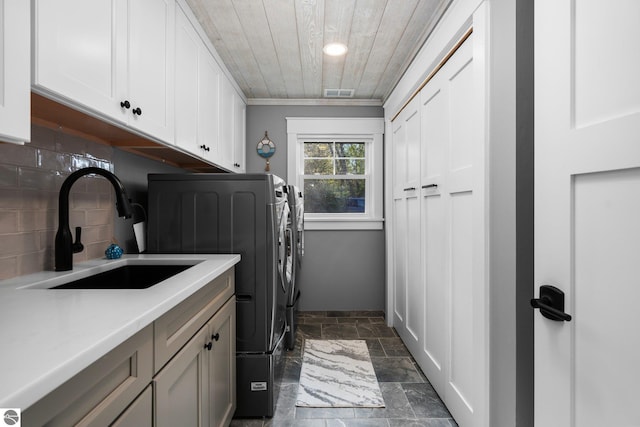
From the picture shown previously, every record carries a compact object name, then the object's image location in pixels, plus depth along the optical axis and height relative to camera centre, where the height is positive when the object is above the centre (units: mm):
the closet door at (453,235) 1562 -112
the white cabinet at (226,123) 2719 +777
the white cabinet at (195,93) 1856 +762
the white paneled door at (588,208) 747 +18
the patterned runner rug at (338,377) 2113 -1159
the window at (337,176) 3803 +438
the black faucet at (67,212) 1354 +8
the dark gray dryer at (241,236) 1928 -126
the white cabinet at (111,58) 946 +544
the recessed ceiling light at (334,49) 2412 +1209
